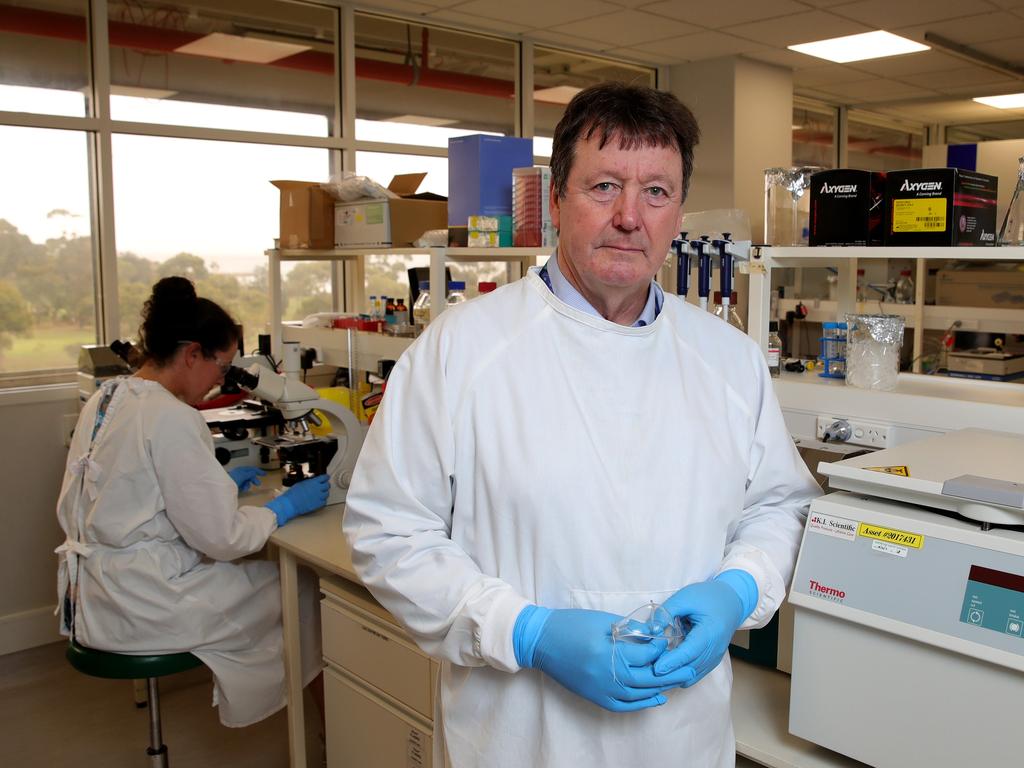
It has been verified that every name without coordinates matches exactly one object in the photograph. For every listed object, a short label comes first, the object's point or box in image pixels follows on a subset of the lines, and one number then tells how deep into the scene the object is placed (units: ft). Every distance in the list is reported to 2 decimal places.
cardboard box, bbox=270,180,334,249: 10.28
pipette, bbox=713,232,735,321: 6.00
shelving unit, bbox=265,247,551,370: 8.18
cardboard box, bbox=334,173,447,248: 9.46
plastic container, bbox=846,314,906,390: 5.64
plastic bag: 9.68
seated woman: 7.27
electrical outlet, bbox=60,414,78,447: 11.89
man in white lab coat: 3.99
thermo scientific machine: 3.66
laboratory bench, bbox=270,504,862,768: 6.46
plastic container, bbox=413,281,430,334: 9.04
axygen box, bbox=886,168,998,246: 5.15
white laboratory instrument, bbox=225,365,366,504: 7.97
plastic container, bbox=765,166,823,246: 6.09
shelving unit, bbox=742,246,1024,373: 5.05
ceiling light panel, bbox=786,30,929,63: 17.58
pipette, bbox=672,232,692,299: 6.17
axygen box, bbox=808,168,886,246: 5.55
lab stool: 7.40
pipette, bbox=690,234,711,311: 6.07
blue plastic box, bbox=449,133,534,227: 8.14
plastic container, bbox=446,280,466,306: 8.33
